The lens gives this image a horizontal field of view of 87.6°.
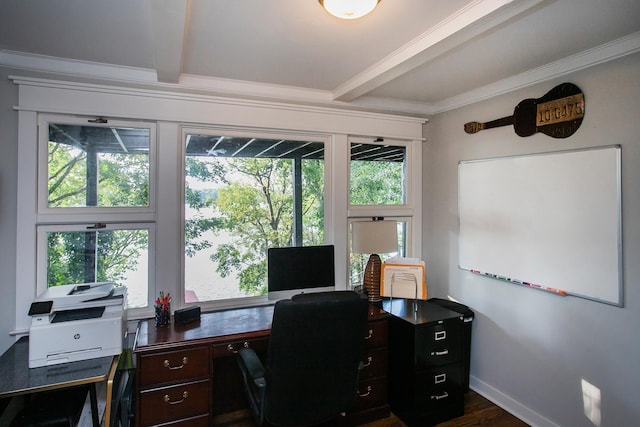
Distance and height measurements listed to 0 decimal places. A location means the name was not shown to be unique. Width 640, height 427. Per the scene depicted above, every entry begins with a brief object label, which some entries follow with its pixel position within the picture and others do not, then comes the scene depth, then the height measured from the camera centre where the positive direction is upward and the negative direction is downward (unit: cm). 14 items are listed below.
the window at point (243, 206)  250 +9
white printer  165 -55
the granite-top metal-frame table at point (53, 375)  149 -75
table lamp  264 -22
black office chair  152 -70
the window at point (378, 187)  296 +27
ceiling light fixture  126 +81
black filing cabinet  222 -103
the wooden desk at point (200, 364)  182 -87
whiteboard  190 -3
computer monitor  242 -40
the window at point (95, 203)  212 +9
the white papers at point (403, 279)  240 -46
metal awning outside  220 +56
